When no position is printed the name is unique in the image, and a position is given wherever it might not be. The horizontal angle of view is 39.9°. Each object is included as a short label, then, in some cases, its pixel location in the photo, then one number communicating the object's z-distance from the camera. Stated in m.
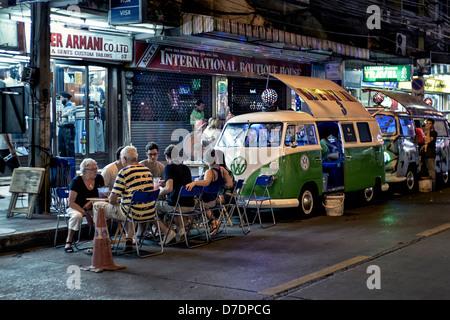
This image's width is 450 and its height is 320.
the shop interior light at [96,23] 14.44
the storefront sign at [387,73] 22.03
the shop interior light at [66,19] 13.64
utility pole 11.20
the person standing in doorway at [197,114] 18.49
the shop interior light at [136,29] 15.00
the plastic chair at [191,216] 9.26
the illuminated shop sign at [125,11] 12.70
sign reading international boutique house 16.72
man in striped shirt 8.61
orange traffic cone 7.71
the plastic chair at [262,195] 11.12
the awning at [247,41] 15.14
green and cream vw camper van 11.66
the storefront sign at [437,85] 31.47
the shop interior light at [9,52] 13.38
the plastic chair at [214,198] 9.66
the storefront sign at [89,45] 14.37
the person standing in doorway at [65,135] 14.58
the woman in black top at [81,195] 8.95
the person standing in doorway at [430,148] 16.90
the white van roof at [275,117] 12.00
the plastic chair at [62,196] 9.20
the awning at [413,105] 16.67
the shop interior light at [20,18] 13.02
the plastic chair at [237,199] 10.56
